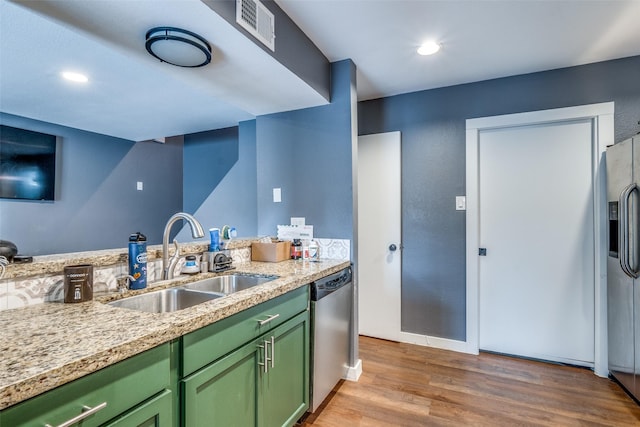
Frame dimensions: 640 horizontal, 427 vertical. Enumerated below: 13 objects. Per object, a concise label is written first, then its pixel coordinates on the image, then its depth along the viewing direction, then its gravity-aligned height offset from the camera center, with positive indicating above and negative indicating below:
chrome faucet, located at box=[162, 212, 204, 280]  1.63 -0.21
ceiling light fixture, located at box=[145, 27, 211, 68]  1.50 +0.84
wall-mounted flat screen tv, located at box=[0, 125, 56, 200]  3.50 +0.60
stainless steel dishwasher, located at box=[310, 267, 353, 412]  1.88 -0.75
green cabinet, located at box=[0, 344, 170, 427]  0.68 -0.44
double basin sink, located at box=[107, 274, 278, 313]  1.44 -0.39
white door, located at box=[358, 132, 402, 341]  3.04 -0.18
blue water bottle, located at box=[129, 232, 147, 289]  1.46 -0.21
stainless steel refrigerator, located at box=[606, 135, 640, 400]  2.00 -0.32
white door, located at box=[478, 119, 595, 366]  2.52 -0.21
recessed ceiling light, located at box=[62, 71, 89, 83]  2.39 +1.08
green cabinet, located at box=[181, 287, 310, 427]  1.11 -0.67
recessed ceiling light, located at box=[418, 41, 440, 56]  2.18 +1.18
